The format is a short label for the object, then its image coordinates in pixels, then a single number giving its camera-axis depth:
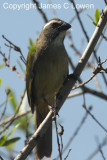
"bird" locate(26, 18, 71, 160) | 9.77
